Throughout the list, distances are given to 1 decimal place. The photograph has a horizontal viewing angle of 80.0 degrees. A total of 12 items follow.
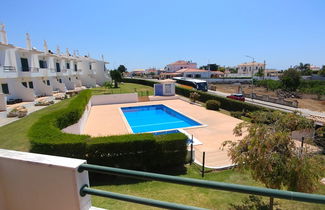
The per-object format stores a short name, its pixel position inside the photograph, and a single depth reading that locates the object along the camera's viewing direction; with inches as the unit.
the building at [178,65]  4716.0
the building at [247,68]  4594.0
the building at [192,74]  3316.9
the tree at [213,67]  4827.8
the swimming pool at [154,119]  770.8
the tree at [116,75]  1786.8
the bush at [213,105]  1005.2
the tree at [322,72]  3021.7
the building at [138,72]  5382.9
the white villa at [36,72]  938.7
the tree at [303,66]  4297.7
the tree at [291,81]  2080.5
